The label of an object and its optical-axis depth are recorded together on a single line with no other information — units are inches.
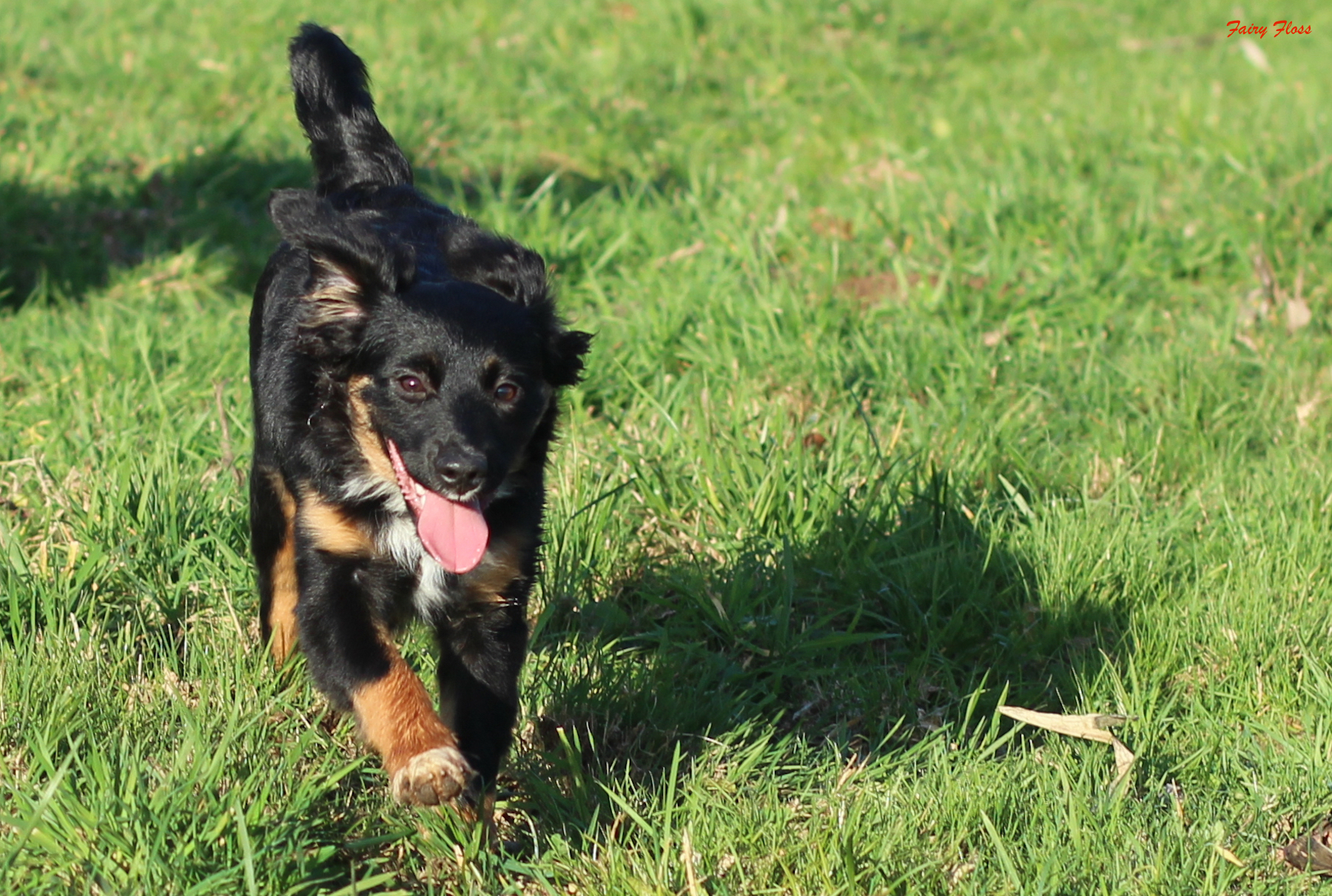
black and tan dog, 209.0
